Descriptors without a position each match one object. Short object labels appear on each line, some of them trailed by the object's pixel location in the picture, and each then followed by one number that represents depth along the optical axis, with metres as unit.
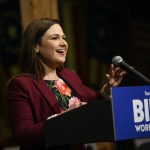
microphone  4.89
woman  5.17
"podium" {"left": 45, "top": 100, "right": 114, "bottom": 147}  4.51
